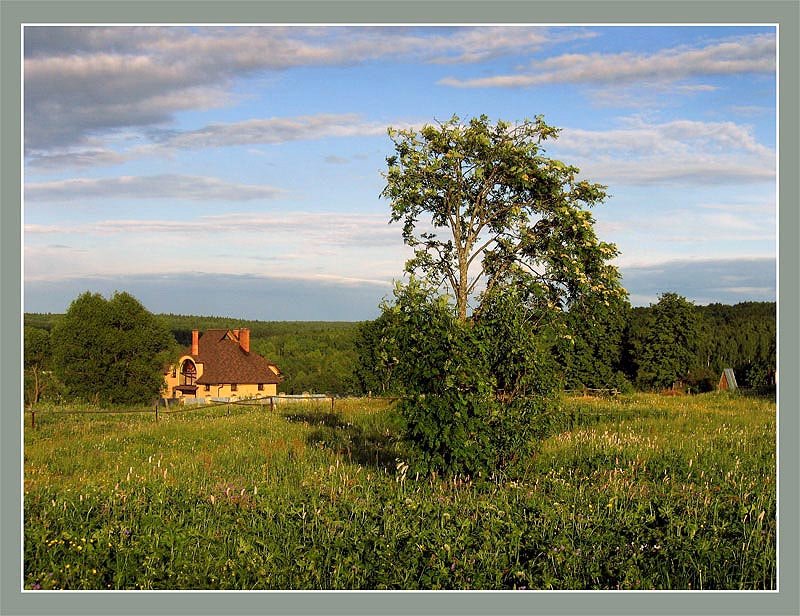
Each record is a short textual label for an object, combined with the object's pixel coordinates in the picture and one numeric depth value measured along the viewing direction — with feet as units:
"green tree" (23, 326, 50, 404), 182.19
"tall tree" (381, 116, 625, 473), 69.51
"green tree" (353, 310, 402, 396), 166.50
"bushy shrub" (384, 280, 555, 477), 40.57
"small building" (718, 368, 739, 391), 147.74
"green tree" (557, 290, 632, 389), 182.60
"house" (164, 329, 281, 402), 193.26
